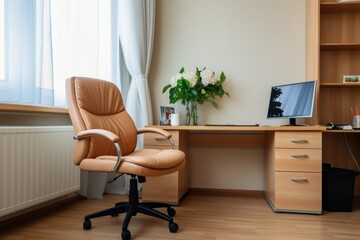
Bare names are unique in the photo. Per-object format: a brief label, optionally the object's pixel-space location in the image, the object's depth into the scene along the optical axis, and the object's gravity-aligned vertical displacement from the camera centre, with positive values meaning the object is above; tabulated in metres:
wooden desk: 2.38 -0.42
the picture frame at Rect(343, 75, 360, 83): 2.70 +0.36
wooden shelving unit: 2.89 +0.37
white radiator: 1.82 -0.33
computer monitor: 2.49 +0.15
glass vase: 2.97 +0.05
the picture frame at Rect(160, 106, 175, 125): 2.85 +0.02
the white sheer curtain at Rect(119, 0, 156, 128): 2.93 +0.62
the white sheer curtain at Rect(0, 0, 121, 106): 1.90 +0.54
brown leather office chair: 1.81 -0.18
